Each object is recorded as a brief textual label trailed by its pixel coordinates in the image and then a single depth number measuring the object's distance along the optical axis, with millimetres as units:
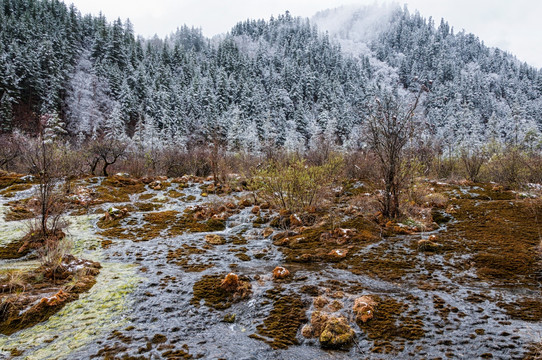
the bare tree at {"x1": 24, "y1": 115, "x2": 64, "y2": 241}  7410
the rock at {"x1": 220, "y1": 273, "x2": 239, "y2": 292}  4734
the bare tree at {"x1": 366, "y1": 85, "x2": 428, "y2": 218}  8125
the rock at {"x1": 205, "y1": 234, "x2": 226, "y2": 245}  7986
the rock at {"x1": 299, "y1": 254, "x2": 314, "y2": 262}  6175
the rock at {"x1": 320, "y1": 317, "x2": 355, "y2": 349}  3260
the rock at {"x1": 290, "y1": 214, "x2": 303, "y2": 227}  8859
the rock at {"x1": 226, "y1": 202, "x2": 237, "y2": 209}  11403
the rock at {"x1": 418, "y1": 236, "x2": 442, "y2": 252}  6109
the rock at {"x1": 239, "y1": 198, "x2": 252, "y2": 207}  11727
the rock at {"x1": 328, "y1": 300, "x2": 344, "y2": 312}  3912
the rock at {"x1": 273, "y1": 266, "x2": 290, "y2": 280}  5199
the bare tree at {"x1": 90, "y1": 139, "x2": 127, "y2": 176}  18125
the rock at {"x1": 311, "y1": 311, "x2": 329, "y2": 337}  3479
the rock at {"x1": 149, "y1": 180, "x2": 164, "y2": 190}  15279
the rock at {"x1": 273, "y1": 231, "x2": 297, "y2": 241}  8015
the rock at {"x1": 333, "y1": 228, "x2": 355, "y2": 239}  7309
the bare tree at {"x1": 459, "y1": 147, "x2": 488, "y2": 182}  16119
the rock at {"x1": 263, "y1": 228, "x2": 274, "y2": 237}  8492
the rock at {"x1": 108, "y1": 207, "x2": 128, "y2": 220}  10109
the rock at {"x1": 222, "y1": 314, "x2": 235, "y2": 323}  3950
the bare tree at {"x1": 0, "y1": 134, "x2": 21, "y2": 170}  20562
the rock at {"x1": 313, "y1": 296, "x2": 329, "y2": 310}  4027
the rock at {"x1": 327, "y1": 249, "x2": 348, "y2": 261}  6082
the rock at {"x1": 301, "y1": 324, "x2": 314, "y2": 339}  3459
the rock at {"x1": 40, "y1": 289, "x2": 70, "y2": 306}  4141
